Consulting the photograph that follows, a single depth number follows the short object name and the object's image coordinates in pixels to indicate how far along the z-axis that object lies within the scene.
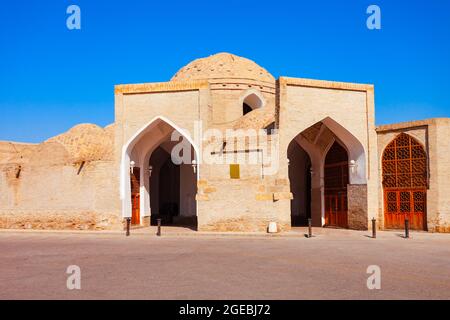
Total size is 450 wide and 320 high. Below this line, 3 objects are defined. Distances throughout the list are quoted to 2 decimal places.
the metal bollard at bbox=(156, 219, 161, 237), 17.70
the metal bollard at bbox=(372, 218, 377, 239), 16.36
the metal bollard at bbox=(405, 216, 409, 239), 16.12
